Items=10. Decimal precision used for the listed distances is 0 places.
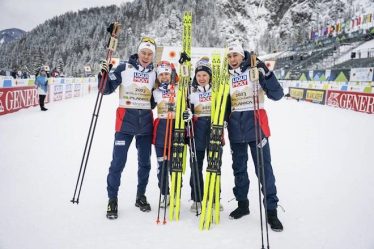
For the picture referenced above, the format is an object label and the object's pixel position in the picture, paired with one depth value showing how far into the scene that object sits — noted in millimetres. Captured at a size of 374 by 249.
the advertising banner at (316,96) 19366
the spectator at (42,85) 13502
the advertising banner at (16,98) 11864
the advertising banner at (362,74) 19017
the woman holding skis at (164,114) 3932
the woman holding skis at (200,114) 3967
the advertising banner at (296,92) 22783
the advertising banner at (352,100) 14250
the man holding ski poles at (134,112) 3883
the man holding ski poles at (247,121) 3602
